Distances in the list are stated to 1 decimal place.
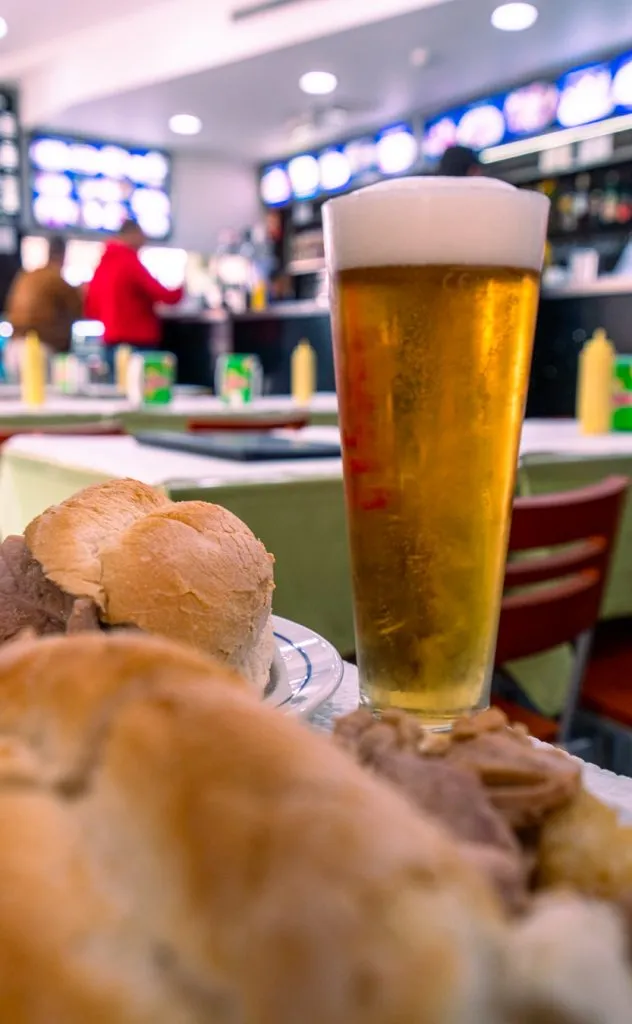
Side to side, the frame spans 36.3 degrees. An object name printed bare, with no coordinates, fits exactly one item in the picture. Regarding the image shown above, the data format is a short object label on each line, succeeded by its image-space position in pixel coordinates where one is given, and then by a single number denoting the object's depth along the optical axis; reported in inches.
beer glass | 23.8
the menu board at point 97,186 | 367.9
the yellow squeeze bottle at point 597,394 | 106.4
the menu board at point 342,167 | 345.4
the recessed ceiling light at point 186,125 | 350.7
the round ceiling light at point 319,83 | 291.9
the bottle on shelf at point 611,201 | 298.5
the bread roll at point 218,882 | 8.5
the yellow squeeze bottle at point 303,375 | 161.0
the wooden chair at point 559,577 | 62.1
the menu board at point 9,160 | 357.7
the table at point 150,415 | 131.5
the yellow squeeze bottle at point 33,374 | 149.6
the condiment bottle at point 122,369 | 186.8
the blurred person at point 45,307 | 255.0
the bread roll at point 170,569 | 21.6
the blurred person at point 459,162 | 167.2
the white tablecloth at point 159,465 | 62.6
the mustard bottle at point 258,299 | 332.8
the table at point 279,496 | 62.1
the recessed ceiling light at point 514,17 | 231.3
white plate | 22.0
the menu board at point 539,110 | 277.0
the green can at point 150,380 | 149.1
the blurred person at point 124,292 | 292.8
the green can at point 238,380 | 158.2
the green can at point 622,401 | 110.5
